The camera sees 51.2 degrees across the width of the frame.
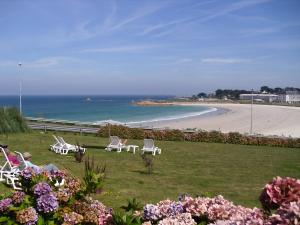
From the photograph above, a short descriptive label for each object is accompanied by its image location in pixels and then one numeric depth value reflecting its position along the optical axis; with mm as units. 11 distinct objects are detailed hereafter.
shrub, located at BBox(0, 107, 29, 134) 15927
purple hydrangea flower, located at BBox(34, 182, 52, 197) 3024
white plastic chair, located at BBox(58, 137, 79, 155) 11578
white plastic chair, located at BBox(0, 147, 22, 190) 6816
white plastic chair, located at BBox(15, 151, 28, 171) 7055
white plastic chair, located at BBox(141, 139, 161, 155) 11953
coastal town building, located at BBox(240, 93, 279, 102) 122284
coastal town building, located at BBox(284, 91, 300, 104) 117613
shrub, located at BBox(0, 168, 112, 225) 3032
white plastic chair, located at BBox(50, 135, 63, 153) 11633
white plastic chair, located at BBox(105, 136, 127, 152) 12384
